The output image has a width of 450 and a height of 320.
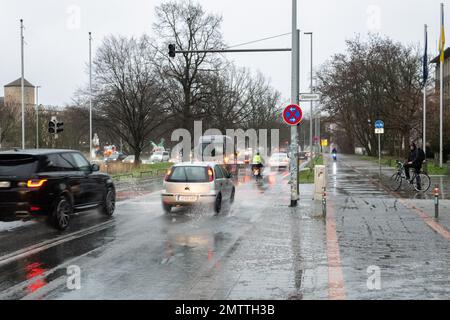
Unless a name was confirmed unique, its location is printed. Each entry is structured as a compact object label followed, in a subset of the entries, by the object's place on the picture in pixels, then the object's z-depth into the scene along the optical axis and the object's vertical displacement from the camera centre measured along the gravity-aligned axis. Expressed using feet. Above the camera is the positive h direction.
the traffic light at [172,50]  63.93 +12.67
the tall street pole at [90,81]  131.95 +18.84
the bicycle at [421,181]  66.85 -2.97
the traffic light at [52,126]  85.41 +5.19
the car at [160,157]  214.07 +0.52
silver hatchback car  47.14 -2.49
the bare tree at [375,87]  168.35 +24.45
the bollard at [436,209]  42.48 -4.08
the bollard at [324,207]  43.77 -3.98
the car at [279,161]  148.05 -0.90
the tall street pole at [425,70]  109.14 +17.24
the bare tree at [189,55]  154.10 +29.09
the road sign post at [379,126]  92.99 +5.32
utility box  53.83 -2.22
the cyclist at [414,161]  66.90 -0.48
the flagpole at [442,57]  108.48 +20.02
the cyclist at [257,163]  101.24 -0.96
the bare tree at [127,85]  143.43 +19.35
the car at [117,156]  215.72 +0.99
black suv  35.55 -1.80
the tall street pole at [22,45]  121.90 +25.52
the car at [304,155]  254.27 +1.20
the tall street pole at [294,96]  52.39 +6.13
